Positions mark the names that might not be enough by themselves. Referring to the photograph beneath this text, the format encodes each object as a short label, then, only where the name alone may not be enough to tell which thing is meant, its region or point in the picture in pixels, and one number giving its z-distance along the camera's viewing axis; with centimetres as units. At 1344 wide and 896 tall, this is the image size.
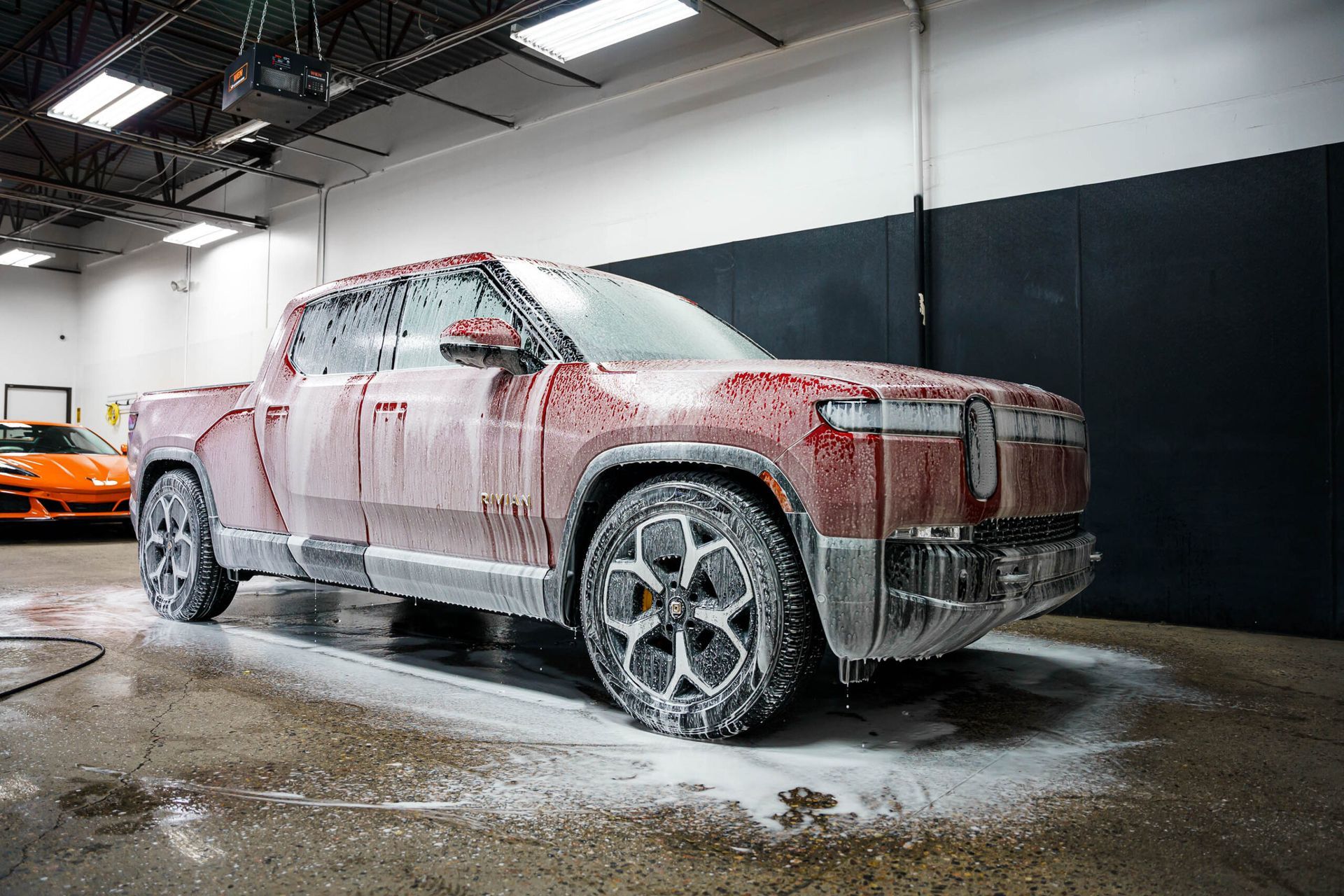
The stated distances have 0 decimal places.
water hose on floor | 331
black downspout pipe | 679
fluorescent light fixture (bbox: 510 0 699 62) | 682
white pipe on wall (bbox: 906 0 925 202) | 691
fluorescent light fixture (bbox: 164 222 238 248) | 1470
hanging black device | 772
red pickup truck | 255
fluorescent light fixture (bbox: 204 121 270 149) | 1070
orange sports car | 914
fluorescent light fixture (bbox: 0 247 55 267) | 1761
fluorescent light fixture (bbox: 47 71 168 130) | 968
